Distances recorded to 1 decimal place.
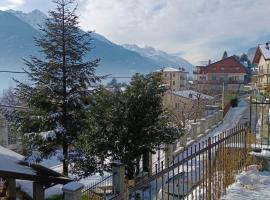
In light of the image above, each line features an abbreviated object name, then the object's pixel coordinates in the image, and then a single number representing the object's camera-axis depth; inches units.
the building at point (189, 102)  822.7
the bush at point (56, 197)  317.7
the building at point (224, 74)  1611.3
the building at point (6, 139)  677.6
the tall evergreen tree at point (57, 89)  356.1
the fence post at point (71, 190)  103.9
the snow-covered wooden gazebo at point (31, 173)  188.0
